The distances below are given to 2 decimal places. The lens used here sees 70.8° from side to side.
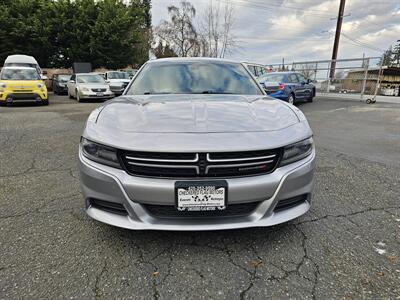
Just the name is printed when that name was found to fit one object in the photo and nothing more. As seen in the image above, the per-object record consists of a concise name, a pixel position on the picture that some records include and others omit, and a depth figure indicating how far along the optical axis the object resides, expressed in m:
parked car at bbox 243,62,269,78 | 15.39
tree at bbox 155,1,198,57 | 33.59
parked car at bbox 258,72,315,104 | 11.44
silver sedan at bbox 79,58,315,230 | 1.89
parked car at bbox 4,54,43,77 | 16.05
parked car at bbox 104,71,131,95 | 16.03
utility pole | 20.23
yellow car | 11.54
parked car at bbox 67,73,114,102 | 14.05
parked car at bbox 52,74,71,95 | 19.84
